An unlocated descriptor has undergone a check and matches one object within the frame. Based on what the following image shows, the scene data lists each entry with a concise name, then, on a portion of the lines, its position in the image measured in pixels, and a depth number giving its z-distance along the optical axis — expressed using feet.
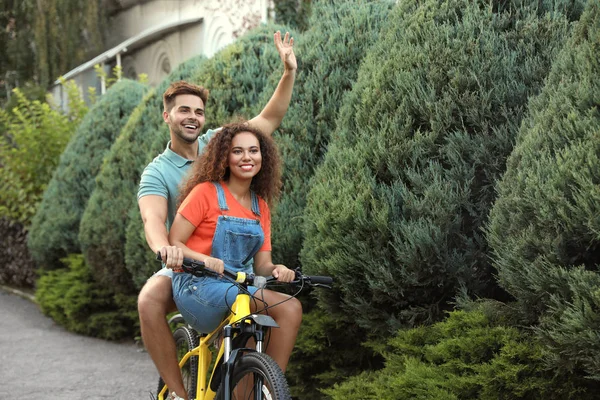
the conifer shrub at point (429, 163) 15.37
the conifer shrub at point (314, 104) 18.86
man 14.39
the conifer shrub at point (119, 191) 26.78
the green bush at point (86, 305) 30.35
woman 13.48
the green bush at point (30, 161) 40.24
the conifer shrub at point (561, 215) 11.72
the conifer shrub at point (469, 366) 12.96
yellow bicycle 12.13
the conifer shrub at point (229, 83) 22.53
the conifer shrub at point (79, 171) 32.58
